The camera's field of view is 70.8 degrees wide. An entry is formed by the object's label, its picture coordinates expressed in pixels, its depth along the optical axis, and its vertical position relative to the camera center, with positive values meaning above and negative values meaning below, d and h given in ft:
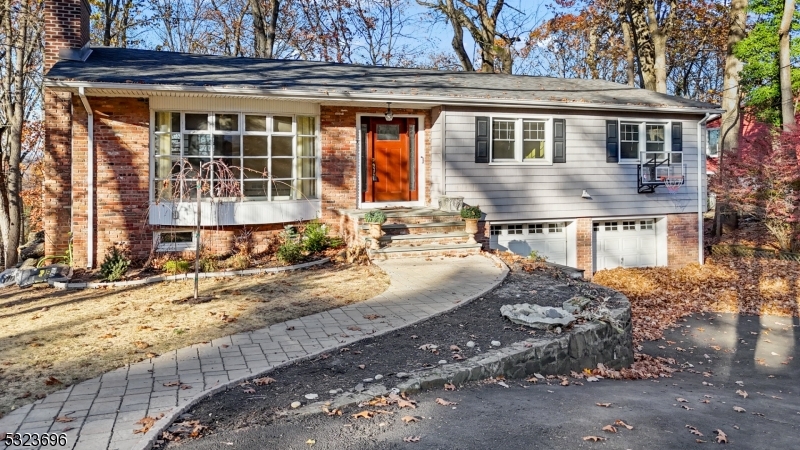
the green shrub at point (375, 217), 34.19 +0.32
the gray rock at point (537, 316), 21.09 -3.64
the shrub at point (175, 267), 32.48 -2.57
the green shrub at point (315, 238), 36.76 -1.04
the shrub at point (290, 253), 34.81 -1.89
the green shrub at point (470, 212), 37.27 +0.66
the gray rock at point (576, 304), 23.26 -3.48
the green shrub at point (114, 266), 31.48 -2.46
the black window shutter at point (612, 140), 44.62 +6.51
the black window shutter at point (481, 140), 40.96 +5.99
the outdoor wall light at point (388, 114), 39.14 +7.53
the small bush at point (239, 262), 33.53 -2.37
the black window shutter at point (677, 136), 46.55 +7.10
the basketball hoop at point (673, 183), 46.25 +3.20
